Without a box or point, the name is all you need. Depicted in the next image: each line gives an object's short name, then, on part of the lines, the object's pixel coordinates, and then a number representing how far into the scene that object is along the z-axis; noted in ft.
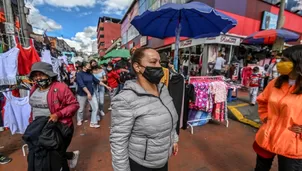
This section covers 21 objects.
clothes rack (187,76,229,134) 12.93
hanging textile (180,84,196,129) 11.91
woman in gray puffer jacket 3.98
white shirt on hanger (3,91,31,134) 10.26
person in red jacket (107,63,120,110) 19.68
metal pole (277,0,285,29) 23.65
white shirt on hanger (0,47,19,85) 11.07
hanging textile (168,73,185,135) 9.67
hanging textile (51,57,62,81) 18.39
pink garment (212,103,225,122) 13.93
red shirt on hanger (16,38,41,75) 12.21
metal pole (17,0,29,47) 16.01
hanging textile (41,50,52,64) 15.58
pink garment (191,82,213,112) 12.82
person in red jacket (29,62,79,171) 6.36
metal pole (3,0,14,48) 11.87
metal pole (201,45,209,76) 27.53
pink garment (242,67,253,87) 23.39
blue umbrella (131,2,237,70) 10.12
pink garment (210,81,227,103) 13.17
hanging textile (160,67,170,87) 8.76
